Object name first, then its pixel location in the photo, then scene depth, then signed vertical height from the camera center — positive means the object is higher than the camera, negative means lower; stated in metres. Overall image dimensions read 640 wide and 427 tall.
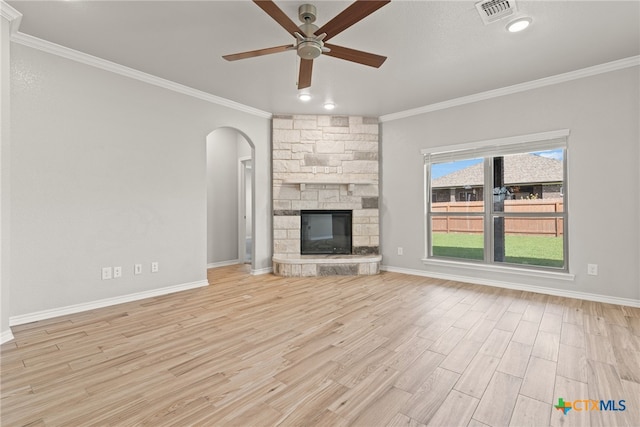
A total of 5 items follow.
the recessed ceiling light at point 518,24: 2.50 +1.65
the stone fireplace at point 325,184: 5.08 +0.54
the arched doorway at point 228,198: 5.64 +0.34
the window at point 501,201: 3.79 +0.19
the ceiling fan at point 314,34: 1.95 +1.37
